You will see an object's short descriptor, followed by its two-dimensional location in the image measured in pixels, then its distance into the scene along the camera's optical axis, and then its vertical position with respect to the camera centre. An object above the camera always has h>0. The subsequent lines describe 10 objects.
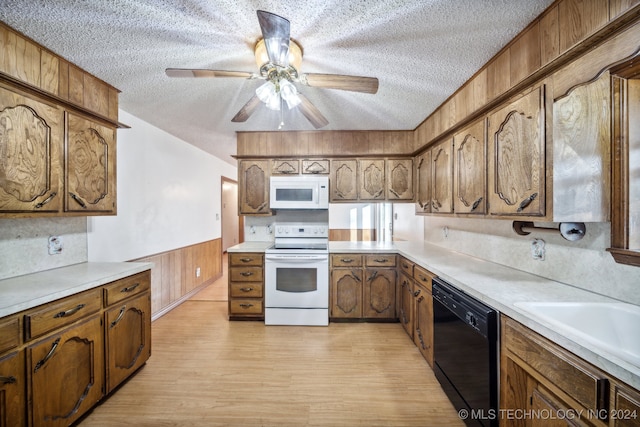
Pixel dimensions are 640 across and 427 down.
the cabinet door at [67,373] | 1.27 -0.89
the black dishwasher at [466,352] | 1.28 -0.83
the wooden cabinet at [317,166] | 3.24 +0.61
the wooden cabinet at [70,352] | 1.18 -0.78
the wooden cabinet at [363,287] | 2.90 -0.85
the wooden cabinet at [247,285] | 2.95 -0.83
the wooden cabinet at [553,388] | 0.77 -0.63
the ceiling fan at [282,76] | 1.31 +0.79
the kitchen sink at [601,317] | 1.07 -0.47
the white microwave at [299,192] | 3.08 +0.26
